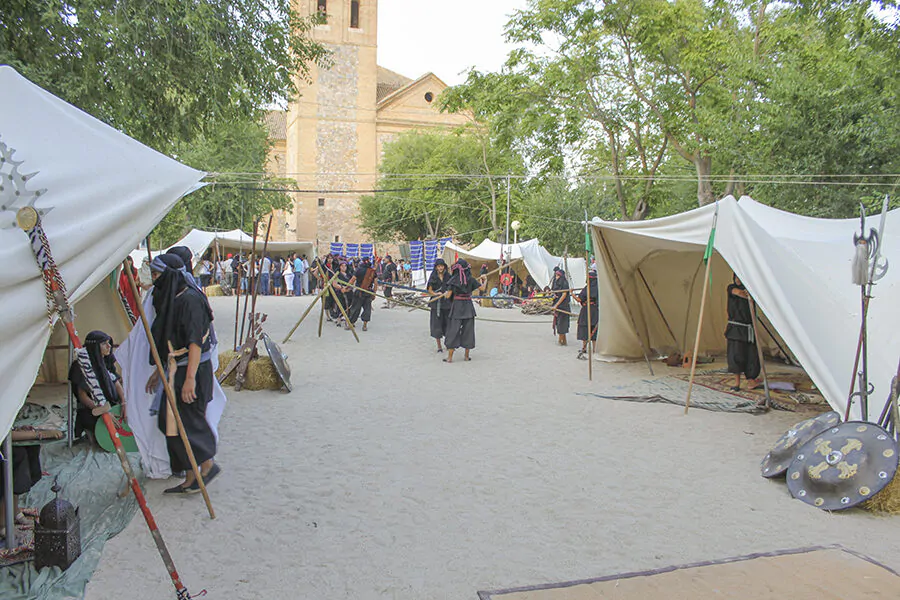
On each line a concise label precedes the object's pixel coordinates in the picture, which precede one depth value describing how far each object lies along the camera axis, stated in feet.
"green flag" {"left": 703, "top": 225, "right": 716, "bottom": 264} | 22.85
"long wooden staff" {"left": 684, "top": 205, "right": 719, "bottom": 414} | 21.84
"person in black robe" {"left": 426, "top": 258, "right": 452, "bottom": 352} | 35.17
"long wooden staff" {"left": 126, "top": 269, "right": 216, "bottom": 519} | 12.15
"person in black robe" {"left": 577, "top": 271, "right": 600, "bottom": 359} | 35.94
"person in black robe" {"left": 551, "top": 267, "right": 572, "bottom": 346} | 40.60
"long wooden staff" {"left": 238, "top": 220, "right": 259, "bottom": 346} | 24.62
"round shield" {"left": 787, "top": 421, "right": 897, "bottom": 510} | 13.84
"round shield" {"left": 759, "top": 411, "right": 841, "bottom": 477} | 16.02
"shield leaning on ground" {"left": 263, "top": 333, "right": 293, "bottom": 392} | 25.17
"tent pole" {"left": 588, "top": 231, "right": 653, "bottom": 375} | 30.83
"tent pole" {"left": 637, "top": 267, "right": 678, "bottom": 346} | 32.75
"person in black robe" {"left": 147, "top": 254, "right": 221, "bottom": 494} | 13.60
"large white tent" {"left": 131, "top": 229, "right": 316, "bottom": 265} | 75.31
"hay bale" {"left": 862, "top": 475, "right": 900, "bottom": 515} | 13.92
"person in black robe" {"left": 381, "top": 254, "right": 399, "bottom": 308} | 79.41
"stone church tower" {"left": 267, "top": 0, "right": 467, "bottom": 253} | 144.56
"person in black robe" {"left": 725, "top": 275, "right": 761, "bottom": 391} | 25.22
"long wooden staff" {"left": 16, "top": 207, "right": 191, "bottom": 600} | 8.14
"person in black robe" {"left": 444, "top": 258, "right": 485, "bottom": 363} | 33.58
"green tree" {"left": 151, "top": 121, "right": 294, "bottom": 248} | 94.07
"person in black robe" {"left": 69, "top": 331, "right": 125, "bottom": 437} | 16.28
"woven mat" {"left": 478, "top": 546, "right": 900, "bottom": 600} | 10.39
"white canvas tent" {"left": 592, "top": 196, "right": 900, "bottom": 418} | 18.63
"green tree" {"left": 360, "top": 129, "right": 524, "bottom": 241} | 117.91
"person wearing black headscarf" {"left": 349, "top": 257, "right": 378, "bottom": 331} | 44.91
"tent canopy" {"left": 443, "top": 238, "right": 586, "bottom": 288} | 75.46
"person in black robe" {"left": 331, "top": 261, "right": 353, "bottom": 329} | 45.84
